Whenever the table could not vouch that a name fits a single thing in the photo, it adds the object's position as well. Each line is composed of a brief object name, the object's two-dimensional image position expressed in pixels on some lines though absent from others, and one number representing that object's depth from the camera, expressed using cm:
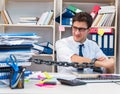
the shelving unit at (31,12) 401
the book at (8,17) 376
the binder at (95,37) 376
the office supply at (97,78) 167
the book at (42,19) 375
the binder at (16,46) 137
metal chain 154
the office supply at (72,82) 147
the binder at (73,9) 377
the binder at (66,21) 378
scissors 135
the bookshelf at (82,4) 401
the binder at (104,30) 375
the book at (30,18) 375
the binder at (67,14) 375
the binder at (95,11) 385
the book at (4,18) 376
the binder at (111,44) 374
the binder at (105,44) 375
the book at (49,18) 376
